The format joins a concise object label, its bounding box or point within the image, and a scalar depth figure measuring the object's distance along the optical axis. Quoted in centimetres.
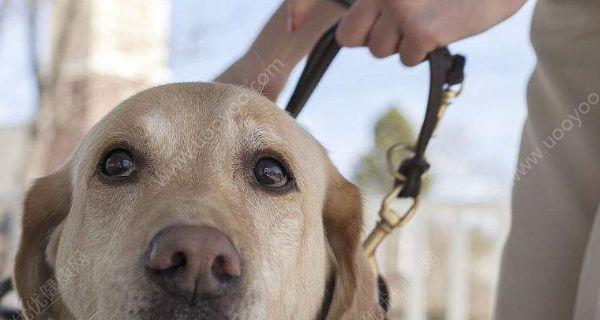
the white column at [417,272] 743
